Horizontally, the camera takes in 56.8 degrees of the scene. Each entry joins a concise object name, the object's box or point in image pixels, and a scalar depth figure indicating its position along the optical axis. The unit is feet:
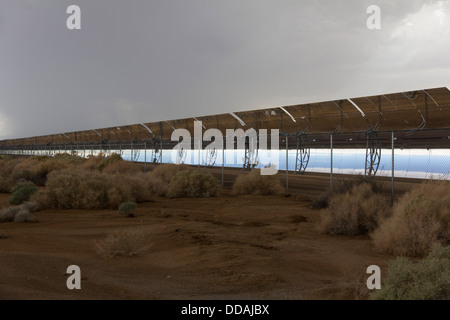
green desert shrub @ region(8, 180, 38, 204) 47.32
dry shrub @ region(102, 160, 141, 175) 72.73
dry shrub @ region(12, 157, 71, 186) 73.57
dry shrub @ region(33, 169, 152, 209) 44.09
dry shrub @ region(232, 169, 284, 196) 59.82
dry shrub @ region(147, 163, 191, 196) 58.95
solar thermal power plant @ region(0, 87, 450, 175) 67.15
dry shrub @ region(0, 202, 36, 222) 35.74
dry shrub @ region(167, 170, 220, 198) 57.26
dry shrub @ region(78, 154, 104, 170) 82.69
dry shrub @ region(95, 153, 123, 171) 78.66
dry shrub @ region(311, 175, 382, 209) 42.32
